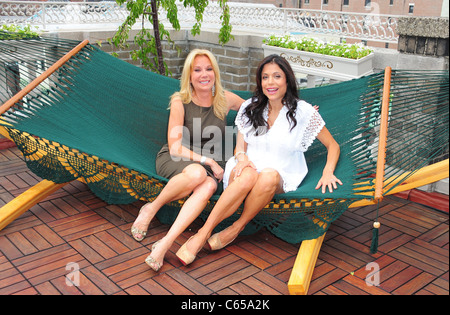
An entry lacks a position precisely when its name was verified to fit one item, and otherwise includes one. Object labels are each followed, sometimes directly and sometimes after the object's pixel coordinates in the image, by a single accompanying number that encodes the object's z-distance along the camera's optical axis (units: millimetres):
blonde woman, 2070
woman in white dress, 2000
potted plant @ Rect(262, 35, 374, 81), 3053
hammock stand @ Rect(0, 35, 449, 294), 1793
